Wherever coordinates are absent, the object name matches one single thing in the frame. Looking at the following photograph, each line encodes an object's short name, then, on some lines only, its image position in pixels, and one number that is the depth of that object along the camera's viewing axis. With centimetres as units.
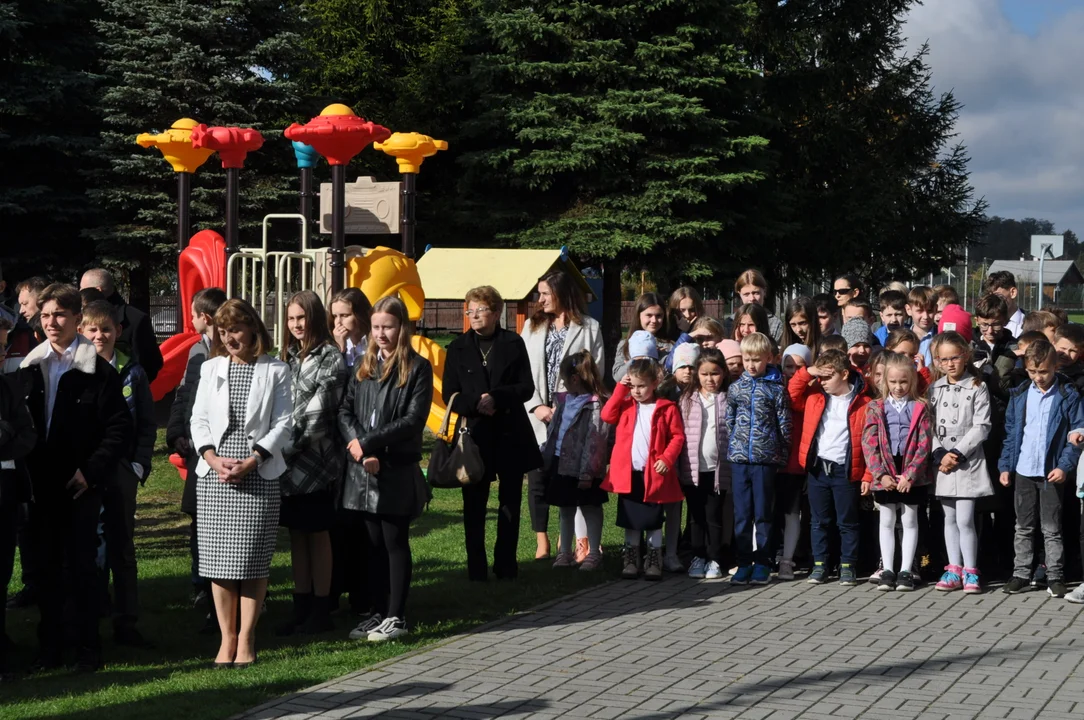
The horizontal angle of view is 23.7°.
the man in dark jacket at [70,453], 1241
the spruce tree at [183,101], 5593
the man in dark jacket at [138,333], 1659
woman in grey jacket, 1786
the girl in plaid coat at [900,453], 1650
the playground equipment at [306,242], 2824
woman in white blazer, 1232
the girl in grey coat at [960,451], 1654
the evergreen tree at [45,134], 5439
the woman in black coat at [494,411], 1628
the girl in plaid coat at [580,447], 1727
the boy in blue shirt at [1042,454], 1628
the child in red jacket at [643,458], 1684
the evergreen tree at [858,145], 6127
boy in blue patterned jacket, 1684
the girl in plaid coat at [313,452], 1347
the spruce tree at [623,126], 5374
